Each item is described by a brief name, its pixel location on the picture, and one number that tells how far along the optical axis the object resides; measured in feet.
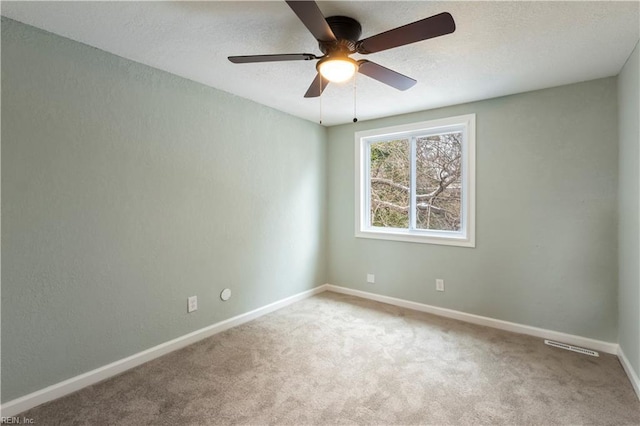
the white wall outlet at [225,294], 9.80
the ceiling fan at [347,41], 4.48
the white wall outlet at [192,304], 8.92
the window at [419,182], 10.76
